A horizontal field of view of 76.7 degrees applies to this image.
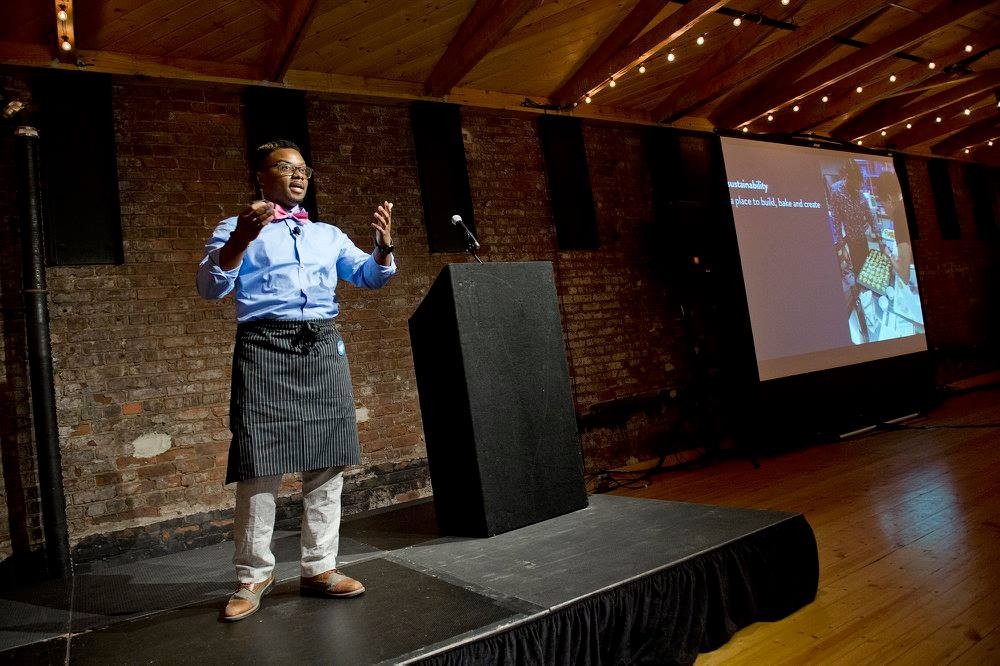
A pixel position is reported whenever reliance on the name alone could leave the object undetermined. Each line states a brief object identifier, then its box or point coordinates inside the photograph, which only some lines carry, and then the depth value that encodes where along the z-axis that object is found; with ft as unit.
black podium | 7.74
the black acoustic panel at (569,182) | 18.04
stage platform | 5.31
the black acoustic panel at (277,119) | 14.06
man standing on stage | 6.25
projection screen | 18.02
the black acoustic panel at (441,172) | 15.98
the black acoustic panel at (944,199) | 28.32
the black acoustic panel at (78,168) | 12.14
